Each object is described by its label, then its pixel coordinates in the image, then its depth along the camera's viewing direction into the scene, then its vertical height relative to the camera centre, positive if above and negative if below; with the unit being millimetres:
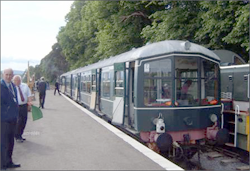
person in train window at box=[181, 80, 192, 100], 6417 -109
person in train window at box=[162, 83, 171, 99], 6360 -188
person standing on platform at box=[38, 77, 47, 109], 13111 -388
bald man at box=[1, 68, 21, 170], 4327 -607
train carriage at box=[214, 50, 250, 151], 6714 -543
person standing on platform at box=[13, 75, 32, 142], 6142 -604
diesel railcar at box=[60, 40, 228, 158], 6254 -299
